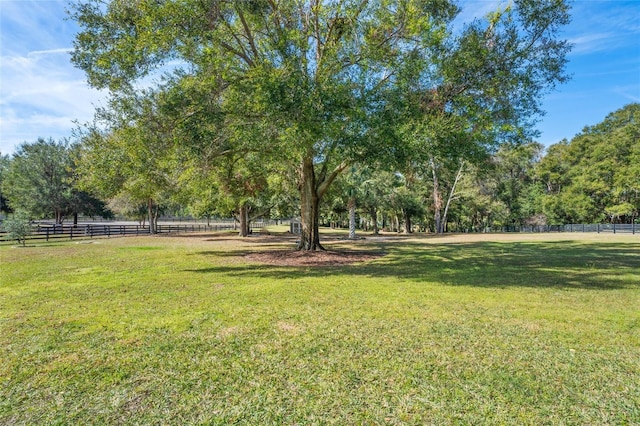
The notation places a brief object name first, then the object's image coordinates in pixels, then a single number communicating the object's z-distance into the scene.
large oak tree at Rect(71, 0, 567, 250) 9.85
